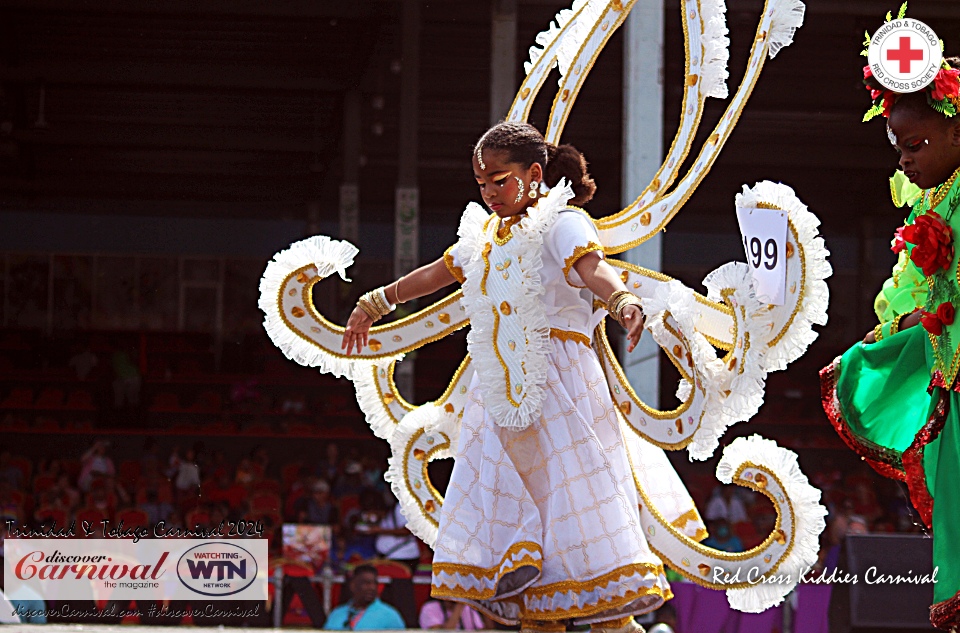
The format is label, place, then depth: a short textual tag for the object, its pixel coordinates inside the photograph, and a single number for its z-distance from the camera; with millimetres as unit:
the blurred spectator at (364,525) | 9547
